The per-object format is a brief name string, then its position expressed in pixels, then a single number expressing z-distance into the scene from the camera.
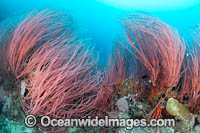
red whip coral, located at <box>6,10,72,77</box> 2.29
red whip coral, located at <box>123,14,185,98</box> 2.09
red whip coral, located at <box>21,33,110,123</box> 1.99
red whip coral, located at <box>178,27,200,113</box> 2.30
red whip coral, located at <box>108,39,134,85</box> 2.71
